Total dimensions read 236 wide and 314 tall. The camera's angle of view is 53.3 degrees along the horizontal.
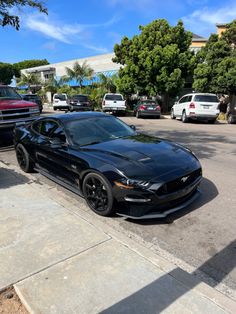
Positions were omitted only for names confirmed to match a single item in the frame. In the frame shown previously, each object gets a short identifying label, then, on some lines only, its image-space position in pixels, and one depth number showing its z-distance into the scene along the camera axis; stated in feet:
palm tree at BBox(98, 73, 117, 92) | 82.62
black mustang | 10.27
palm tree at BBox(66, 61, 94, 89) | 101.04
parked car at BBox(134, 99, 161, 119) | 54.88
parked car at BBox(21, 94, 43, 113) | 65.79
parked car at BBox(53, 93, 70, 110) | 78.09
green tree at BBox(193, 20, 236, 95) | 52.66
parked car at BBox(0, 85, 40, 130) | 25.55
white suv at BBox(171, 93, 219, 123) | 44.71
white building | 96.31
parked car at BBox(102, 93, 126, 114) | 59.31
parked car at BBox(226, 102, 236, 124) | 44.94
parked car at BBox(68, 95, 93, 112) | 64.51
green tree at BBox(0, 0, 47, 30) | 22.68
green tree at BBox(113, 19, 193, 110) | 59.23
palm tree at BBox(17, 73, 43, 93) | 132.99
